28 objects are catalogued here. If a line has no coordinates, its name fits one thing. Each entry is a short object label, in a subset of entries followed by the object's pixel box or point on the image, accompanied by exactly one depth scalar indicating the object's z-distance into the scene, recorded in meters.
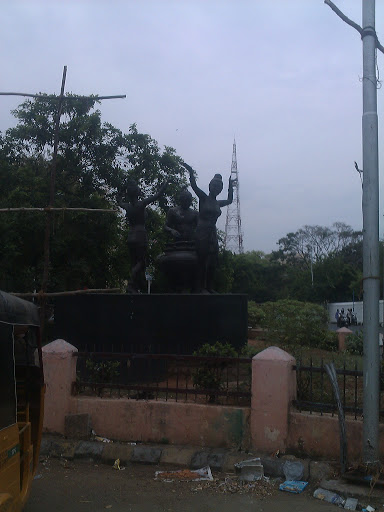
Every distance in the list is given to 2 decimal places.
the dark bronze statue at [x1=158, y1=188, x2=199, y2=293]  10.26
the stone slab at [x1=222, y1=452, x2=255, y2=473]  6.12
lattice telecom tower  53.53
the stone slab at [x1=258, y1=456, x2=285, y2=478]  5.96
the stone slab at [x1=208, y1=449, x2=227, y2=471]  6.19
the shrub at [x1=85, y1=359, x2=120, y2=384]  7.74
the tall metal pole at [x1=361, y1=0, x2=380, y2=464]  5.46
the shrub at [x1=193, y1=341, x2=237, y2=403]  7.08
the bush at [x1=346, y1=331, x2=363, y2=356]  13.94
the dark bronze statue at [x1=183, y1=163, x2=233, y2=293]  9.85
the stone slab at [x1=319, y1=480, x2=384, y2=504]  5.23
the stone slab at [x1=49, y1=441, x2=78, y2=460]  6.78
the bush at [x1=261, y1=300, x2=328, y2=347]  12.13
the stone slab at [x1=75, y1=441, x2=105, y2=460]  6.69
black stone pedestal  9.40
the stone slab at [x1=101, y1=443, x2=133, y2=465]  6.57
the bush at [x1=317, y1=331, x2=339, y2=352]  13.59
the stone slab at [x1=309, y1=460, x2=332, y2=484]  5.74
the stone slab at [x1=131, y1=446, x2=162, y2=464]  6.48
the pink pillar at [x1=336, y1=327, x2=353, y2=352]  14.96
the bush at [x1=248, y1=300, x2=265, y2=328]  18.49
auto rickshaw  3.51
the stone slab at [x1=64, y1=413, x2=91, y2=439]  7.17
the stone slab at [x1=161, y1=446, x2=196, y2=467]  6.38
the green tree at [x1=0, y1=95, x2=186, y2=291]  16.27
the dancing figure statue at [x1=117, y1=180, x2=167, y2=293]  10.57
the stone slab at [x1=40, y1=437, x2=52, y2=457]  6.89
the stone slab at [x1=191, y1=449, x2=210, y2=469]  6.26
